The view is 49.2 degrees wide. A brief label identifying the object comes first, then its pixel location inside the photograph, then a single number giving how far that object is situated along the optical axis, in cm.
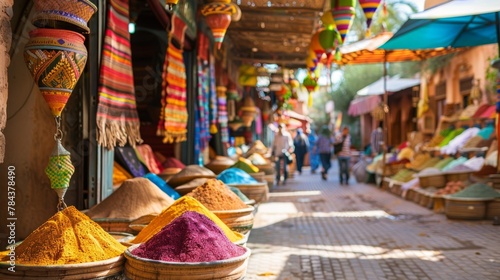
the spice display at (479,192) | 722
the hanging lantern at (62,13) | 275
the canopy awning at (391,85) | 1580
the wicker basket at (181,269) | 240
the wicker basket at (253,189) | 538
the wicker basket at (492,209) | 716
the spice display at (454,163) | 924
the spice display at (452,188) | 811
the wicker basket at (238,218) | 370
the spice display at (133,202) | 365
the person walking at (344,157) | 1366
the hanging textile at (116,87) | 424
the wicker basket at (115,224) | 354
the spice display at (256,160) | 867
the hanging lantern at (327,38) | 766
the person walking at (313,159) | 2078
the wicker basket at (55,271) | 231
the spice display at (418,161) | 1127
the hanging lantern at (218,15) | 532
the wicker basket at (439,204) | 833
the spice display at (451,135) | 1162
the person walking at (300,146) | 1661
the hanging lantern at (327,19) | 707
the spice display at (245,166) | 721
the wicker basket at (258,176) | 694
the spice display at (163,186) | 488
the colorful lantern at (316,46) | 792
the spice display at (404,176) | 1116
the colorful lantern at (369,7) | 512
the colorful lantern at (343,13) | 562
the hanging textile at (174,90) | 652
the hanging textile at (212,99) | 907
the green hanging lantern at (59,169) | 284
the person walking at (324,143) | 1509
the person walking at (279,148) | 1420
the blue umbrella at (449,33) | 833
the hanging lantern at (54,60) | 271
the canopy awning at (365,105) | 2083
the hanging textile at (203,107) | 812
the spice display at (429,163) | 1077
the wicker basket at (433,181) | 909
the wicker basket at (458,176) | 880
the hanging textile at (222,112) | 1015
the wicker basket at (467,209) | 721
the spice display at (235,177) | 566
